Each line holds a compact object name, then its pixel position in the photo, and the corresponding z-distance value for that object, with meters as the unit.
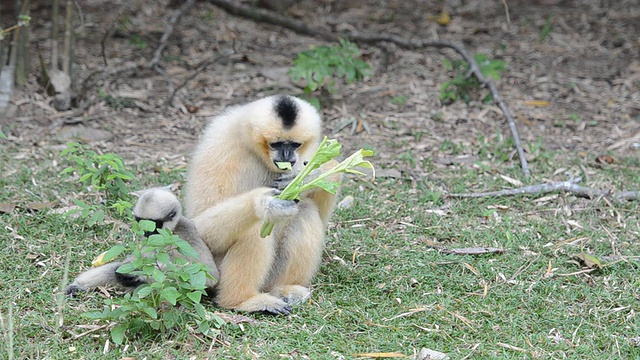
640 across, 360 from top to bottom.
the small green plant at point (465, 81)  16.95
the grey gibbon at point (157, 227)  8.72
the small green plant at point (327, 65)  15.51
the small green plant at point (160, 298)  7.73
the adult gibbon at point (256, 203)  9.10
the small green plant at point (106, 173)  10.68
